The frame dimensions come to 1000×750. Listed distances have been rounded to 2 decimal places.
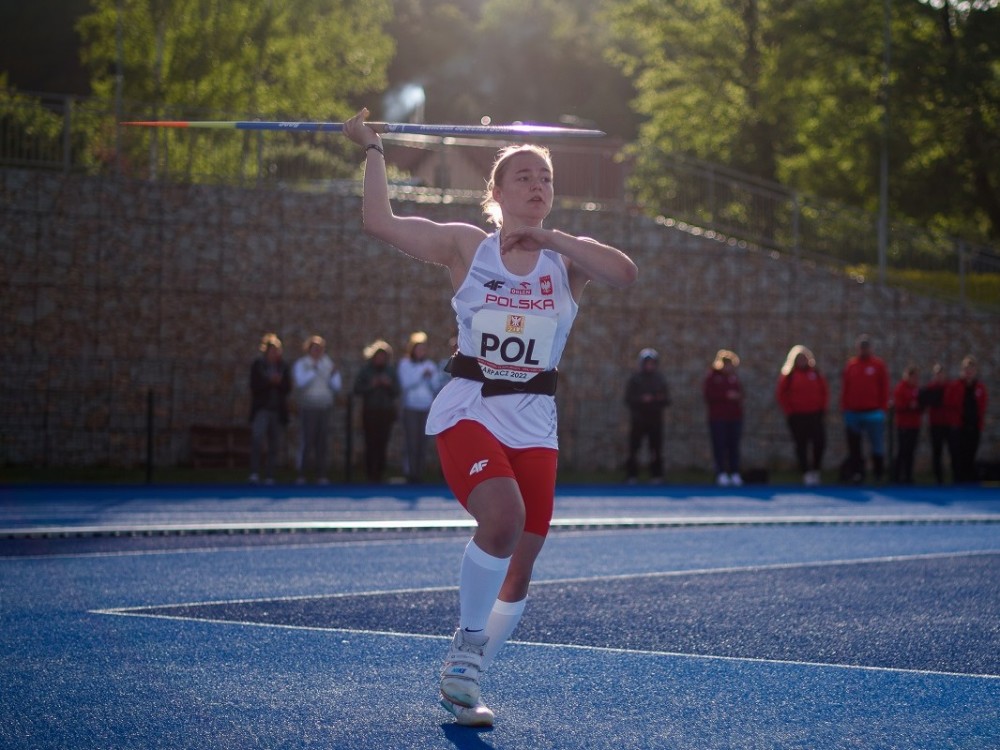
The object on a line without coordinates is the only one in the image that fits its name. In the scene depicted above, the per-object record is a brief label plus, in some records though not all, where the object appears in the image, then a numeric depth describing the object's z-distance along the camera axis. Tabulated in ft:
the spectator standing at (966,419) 75.46
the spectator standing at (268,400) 66.59
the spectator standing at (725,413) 72.49
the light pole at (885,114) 104.58
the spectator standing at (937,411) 75.56
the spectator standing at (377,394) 68.80
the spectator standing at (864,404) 72.43
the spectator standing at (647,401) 72.59
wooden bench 76.89
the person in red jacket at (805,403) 72.64
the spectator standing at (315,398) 68.18
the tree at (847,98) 109.60
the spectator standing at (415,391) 68.80
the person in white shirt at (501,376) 17.66
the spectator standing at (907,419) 73.56
